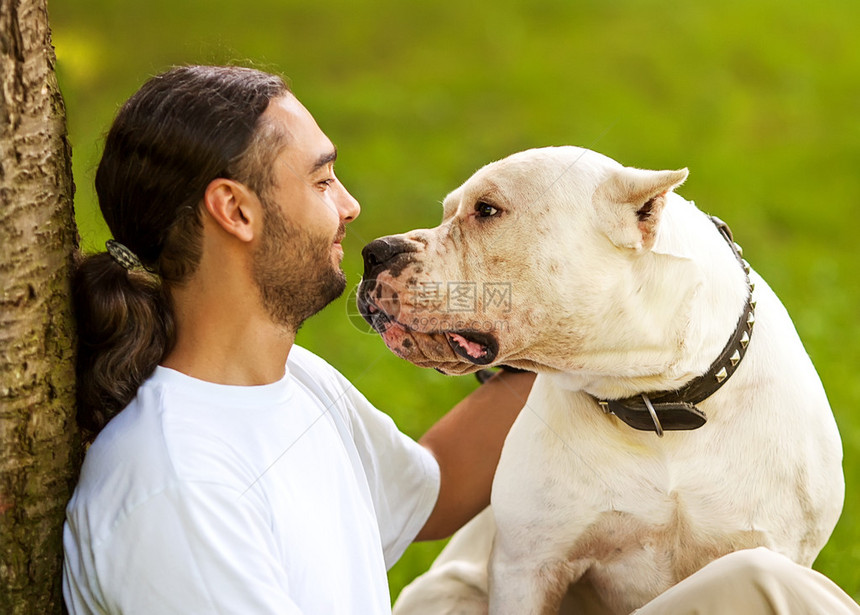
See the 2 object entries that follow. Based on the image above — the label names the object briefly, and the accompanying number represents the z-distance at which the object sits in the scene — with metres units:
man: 2.63
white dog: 2.81
